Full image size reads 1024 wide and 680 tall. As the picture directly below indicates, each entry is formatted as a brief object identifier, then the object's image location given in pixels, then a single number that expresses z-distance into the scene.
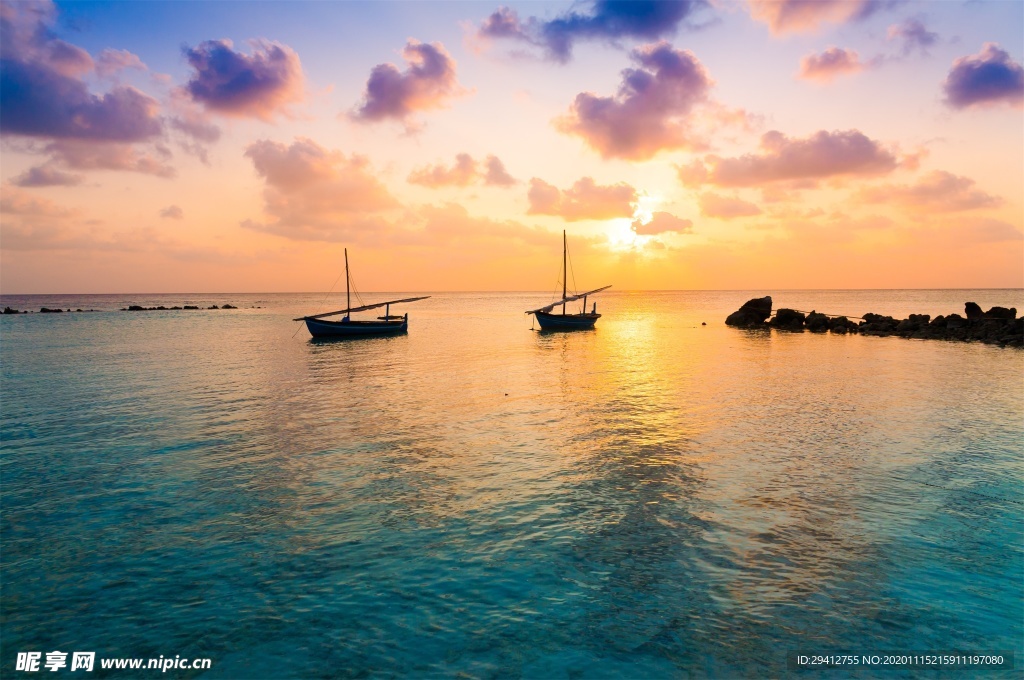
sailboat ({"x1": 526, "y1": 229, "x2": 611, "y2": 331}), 82.54
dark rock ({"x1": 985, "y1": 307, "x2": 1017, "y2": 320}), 66.62
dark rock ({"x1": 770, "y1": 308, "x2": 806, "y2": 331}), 80.50
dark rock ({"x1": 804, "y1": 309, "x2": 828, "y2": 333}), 77.06
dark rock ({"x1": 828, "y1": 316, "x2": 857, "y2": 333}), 74.06
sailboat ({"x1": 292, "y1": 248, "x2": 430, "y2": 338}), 67.75
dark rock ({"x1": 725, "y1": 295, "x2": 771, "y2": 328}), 87.12
